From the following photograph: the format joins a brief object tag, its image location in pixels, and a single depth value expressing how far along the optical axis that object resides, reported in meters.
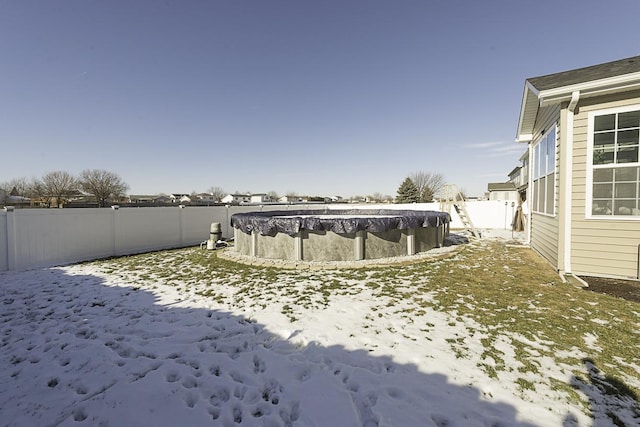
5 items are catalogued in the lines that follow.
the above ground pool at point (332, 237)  7.07
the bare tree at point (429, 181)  49.12
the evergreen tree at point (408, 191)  38.98
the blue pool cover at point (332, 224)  7.02
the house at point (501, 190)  33.29
